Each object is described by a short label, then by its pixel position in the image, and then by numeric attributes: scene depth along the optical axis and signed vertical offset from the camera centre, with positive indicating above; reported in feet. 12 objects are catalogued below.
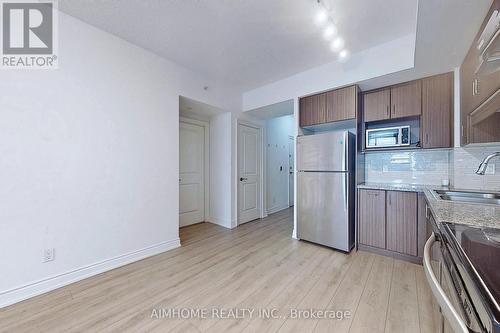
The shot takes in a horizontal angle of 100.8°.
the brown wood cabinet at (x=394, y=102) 8.38 +2.72
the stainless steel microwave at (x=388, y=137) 8.54 +1.23
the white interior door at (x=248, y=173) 13.51 -0.53
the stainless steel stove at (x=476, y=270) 1.43 -0.95
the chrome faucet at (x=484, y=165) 4.84 +0.01
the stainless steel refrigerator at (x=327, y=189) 8.86 -1.06
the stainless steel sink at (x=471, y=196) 5.81 -0.95
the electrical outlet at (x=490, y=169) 6.97 -0.12
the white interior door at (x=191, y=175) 12.89 -0.59
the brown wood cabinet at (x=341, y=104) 9.10 +2.82
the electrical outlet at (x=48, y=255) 6.23 -2.72
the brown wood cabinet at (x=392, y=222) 7.78 -2.26
